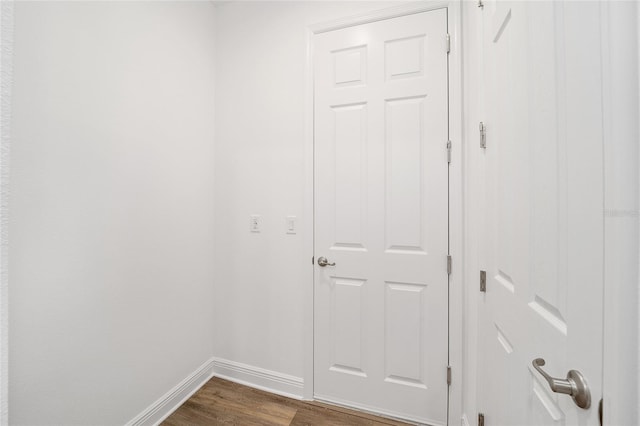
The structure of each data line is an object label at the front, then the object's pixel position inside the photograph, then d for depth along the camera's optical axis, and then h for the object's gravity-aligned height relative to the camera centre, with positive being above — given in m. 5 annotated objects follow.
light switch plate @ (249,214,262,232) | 1.96 -0.06
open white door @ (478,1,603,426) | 0.54 +0.02
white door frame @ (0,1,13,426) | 0.86 +0.13
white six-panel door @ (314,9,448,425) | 1.57 -0.01
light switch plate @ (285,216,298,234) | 1.86 -0.07
